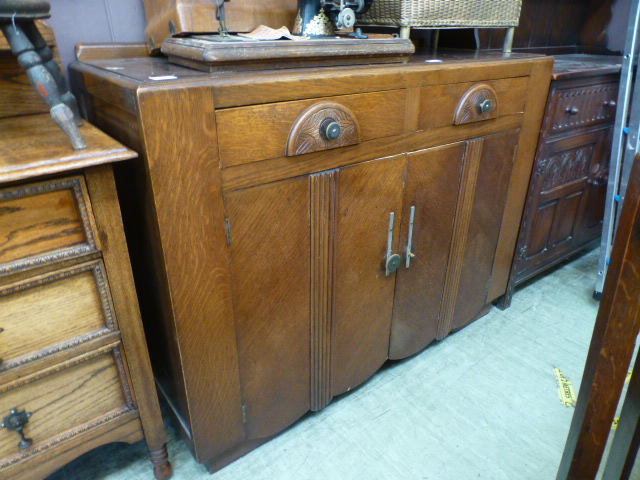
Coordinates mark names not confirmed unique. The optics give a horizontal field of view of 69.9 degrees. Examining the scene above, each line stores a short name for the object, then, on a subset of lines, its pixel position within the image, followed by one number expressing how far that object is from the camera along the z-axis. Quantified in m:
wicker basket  1.25
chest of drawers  0.76
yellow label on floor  1.42
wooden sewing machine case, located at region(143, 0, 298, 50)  1.11
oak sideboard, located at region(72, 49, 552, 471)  0.84
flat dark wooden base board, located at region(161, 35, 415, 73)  0.87
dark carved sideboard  1.58
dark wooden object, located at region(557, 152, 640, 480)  0.58
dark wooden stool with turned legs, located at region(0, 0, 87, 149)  0.73
